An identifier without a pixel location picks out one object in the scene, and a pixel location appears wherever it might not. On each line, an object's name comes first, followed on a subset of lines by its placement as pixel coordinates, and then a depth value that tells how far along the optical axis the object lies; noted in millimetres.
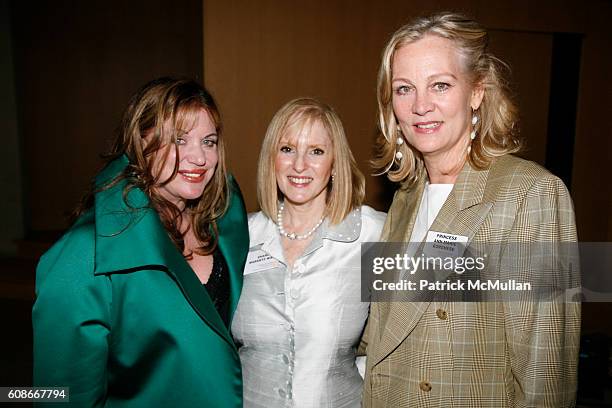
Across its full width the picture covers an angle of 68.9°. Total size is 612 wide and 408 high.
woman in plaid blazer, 1288
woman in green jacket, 1386
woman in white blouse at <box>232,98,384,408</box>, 1872
